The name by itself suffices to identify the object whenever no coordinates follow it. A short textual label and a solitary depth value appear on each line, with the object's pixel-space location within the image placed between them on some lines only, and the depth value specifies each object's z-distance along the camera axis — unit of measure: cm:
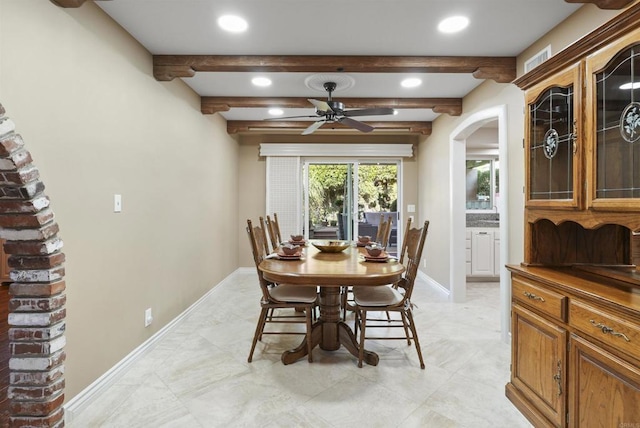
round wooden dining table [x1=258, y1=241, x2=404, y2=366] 211
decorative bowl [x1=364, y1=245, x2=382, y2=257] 269
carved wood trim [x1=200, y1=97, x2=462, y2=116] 395
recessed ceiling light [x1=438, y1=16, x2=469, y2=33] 225
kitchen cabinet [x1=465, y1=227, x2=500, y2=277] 516
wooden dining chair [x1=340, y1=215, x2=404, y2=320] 309
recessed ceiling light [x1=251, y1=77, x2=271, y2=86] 337
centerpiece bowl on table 307
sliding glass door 588
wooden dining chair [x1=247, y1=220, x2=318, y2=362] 249
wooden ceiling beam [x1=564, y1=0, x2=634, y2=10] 183
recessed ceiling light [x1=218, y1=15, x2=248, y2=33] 226
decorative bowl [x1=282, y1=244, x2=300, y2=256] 271
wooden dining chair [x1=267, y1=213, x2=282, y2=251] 390
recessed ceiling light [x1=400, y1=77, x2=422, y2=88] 337
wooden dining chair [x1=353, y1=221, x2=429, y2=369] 244
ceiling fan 303
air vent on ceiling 245
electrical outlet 269
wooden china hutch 134
